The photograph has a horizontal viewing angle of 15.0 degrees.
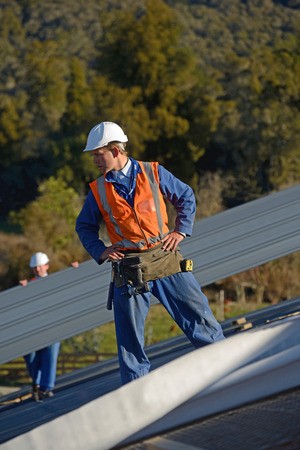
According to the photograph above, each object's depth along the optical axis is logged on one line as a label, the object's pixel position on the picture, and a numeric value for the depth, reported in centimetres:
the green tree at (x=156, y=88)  3681
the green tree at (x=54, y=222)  2869
